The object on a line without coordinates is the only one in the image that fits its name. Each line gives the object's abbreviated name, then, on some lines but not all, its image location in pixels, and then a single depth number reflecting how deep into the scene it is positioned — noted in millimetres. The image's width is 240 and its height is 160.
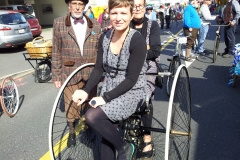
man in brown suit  2811
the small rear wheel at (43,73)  6203
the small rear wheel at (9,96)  4305
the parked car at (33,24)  14047
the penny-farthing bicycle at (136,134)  2070
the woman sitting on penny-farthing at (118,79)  1894
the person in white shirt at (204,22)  7672
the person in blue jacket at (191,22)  7188
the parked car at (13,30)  10531
